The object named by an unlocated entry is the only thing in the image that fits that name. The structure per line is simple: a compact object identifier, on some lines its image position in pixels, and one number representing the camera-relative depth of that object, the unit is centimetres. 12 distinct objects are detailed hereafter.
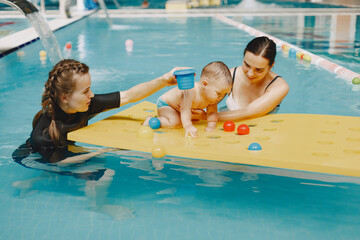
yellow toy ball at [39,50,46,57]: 765
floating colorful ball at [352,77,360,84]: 546
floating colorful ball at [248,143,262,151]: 267
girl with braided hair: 291
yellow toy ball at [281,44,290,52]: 800
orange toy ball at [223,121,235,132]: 319
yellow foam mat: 249
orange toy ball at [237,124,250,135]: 309
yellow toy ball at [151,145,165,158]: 271
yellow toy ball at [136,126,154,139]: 299
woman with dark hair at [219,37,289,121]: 324
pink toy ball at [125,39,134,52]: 856
